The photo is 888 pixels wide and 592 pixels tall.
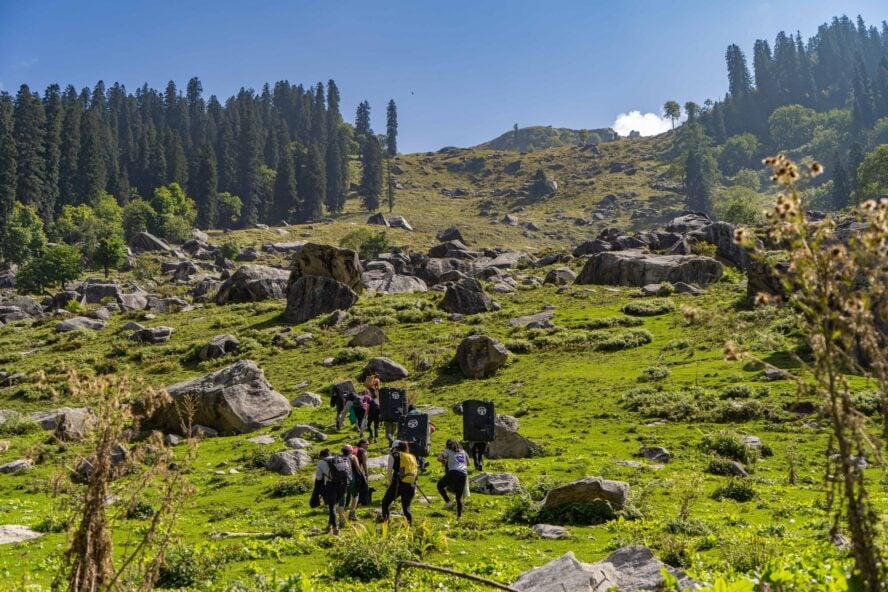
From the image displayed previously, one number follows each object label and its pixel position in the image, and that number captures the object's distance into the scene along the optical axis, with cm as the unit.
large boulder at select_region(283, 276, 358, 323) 6209
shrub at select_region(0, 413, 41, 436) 3430
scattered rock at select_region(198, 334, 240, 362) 5134
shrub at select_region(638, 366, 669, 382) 3881
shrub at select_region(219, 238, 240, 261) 11812
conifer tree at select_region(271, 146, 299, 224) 16312
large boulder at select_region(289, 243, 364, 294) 6656
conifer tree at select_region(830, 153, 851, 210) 15525
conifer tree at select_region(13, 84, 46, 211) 13025
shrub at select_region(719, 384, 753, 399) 3362
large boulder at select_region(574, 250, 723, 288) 7012
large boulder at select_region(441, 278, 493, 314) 6162
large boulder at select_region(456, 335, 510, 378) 4338
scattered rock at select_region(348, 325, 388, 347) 5188
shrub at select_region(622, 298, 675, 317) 5733
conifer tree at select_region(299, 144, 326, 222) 16525
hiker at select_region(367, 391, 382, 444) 2986
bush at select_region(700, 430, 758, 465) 2550
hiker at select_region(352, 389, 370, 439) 3041
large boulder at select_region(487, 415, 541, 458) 2739
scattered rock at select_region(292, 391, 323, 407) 3803
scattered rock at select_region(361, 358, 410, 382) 4338
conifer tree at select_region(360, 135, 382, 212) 17925
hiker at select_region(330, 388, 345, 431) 3197
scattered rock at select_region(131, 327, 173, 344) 5778
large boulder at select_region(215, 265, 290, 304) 7406
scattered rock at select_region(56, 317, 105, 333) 6328
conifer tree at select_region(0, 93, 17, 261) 12043
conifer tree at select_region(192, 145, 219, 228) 15038
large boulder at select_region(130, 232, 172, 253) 12125
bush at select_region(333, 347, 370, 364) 4788
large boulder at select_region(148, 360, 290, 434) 3375
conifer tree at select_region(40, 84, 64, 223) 13350
